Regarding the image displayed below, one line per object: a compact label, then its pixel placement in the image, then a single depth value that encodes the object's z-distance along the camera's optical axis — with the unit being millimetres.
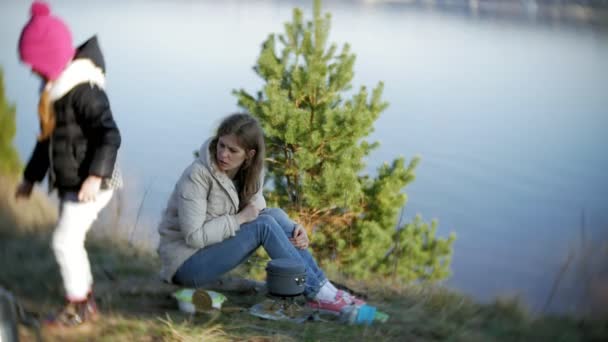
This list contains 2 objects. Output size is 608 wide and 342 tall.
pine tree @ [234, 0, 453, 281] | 7758
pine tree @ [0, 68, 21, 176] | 6801
